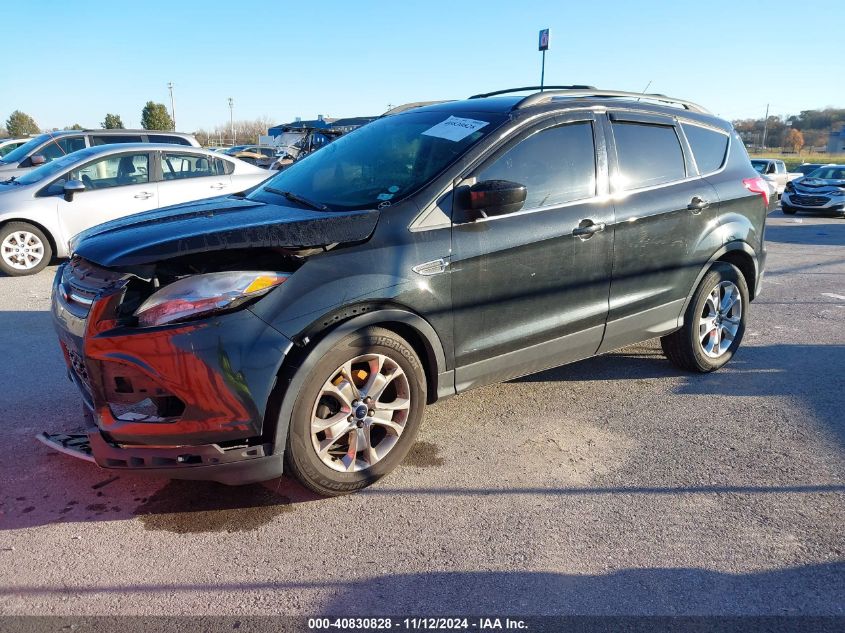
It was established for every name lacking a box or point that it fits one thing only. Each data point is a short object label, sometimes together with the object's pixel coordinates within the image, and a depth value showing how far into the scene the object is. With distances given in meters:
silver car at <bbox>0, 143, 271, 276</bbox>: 8.16
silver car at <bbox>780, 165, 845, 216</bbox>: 18.52
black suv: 2.79
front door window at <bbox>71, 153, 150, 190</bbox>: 8.59
